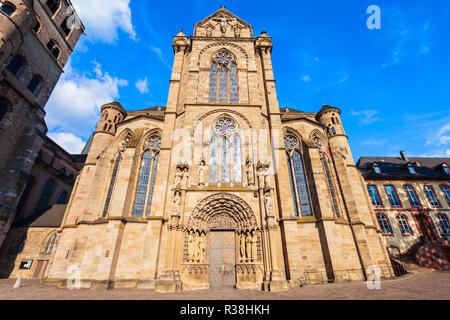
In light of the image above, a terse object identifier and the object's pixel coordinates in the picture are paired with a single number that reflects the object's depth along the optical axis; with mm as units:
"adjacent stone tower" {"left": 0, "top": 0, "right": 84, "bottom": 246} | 16656
